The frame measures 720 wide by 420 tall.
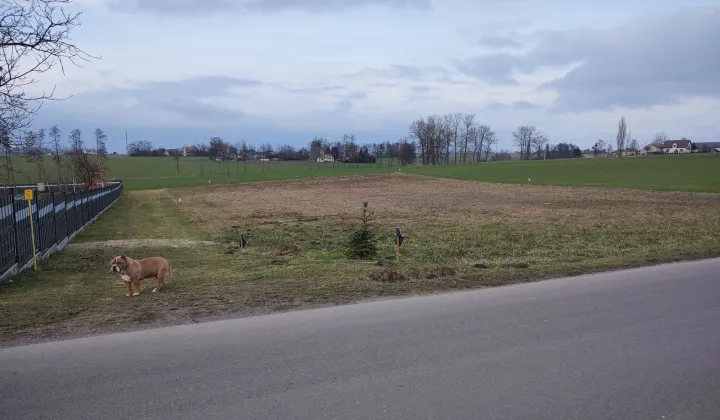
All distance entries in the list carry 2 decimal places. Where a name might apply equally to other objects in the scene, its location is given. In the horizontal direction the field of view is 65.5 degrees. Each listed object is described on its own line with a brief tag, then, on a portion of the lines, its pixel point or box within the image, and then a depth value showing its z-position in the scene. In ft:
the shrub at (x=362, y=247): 48.58
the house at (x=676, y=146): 538.47
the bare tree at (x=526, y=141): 552.82
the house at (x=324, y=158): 492.74
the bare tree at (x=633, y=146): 565.33
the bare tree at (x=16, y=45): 29.86
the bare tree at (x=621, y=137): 554.87
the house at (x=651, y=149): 568.98
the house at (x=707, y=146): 465.96
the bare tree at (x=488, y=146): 556.92
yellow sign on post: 41.01
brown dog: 29.91
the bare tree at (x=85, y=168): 161.75
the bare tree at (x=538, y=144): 550.36
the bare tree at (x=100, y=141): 293.53
